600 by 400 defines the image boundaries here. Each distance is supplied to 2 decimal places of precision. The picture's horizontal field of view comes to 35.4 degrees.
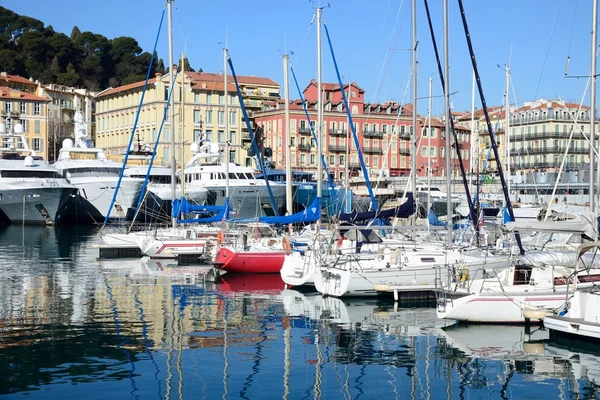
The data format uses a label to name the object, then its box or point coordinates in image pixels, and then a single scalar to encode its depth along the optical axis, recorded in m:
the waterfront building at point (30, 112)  97.88
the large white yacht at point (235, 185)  65.62
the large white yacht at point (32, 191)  65.38
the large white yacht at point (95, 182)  67.94
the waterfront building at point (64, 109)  108.25
